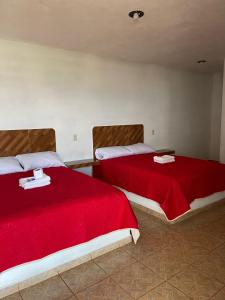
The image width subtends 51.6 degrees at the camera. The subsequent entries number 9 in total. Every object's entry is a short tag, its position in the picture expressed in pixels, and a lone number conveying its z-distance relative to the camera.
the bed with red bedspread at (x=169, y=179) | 2.65
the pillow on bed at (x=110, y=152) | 3.90
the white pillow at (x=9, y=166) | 2.89
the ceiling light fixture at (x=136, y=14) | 2.27
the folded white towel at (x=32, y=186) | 2.33
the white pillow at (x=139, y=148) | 4.20
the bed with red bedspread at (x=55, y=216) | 1.67
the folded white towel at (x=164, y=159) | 3.51
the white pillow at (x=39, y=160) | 3.09
